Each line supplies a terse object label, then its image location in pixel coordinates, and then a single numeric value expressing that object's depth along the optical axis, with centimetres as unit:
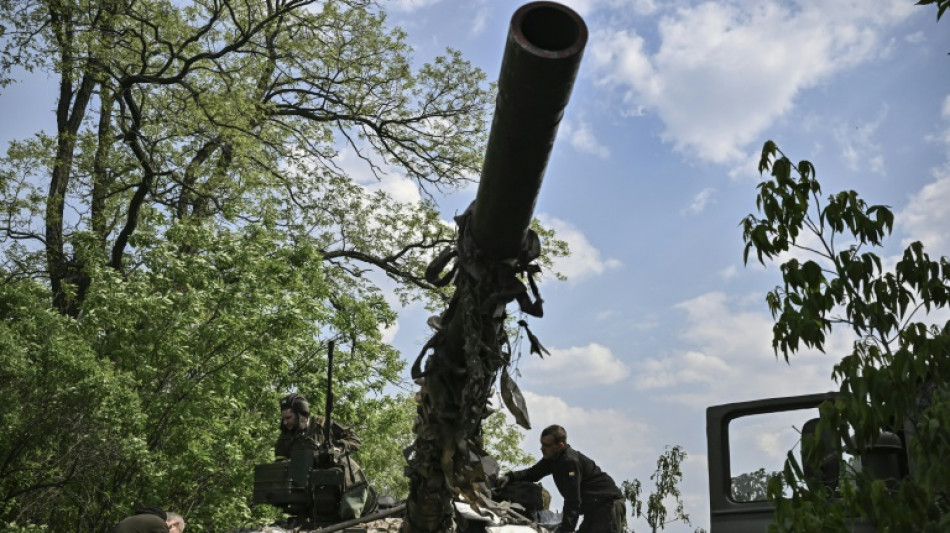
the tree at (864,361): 414
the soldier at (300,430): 934
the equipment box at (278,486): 877
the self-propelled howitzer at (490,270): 327
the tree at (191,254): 1789
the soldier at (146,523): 827
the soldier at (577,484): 891
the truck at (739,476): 611
